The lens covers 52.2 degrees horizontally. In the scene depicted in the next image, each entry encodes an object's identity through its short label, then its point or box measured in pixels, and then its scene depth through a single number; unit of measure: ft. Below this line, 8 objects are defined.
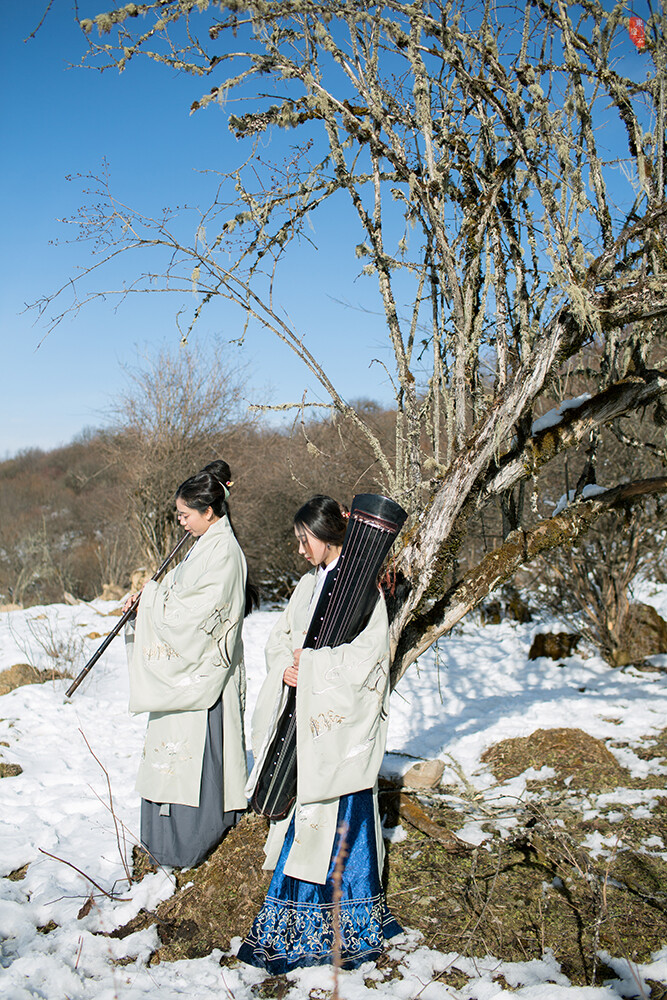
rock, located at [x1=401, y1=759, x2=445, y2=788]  12.74
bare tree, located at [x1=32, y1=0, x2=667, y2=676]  9.11
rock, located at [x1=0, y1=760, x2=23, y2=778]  14.52
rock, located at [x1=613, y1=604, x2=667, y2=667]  22.15
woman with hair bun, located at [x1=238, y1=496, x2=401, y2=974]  7.81
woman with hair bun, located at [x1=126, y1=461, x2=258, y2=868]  9.72
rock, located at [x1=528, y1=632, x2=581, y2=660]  23.91
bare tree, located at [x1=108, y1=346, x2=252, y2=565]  39.63
